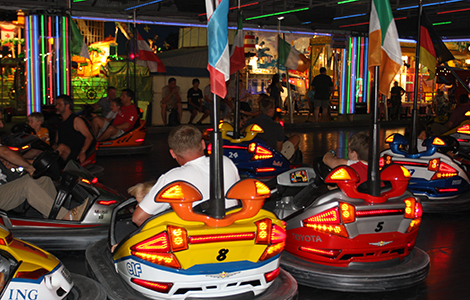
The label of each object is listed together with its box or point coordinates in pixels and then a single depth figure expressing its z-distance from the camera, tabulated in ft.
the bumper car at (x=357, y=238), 9.16
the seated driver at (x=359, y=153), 10.32
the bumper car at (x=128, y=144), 26.55
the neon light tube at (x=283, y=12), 40.25
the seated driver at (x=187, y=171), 8.15
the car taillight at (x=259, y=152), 18.40
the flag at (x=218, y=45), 7.59
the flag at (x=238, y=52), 25.50
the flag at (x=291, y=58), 39.40
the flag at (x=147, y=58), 37.88
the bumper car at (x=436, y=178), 15.60
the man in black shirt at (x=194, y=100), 42.47
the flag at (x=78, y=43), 33.99
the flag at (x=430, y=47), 18.79
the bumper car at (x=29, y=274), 6.75
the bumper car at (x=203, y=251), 7.32
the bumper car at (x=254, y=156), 18.46
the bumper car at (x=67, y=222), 11.15
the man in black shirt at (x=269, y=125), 18.92
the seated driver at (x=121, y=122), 26.32
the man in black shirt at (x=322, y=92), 45.57
